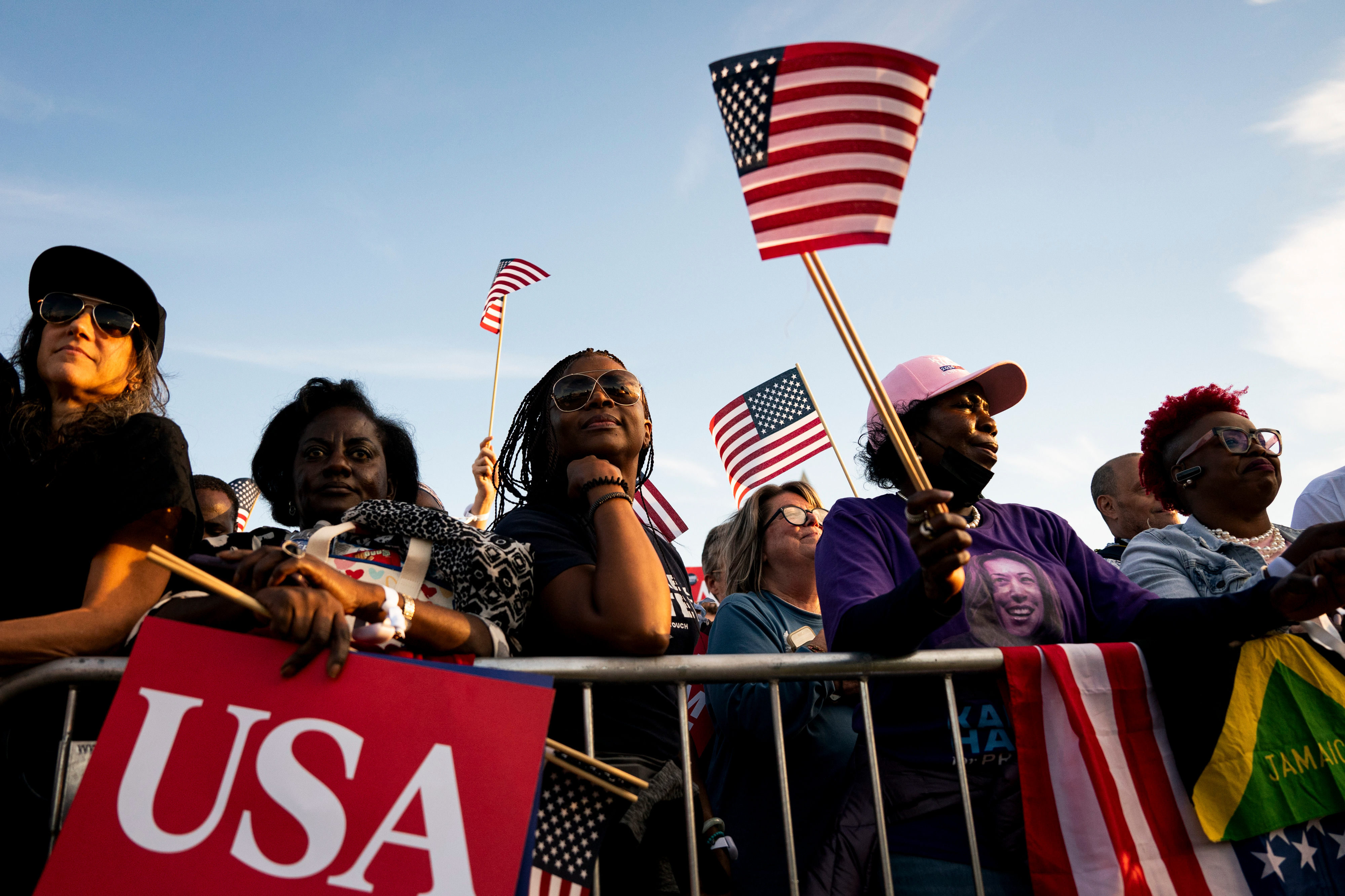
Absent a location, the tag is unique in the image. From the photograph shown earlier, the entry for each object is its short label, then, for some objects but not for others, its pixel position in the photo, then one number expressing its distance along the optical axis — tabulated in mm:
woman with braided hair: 2590
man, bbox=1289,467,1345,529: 4707
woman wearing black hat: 2326
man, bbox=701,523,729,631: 5195
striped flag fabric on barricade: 2650
